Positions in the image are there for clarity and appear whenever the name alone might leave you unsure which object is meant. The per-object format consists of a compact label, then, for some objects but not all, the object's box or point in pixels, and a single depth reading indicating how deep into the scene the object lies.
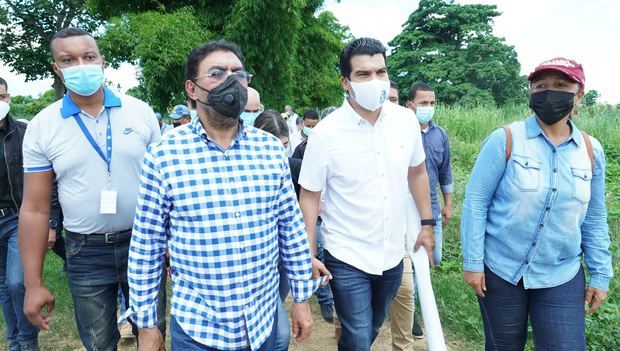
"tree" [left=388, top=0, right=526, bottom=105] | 30.06
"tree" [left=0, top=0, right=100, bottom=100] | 22.38
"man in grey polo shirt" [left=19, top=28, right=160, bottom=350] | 2.30
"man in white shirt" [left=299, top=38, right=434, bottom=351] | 2.54
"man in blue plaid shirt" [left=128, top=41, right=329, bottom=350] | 1.77
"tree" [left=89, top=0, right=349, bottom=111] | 11.31
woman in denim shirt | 2.35
